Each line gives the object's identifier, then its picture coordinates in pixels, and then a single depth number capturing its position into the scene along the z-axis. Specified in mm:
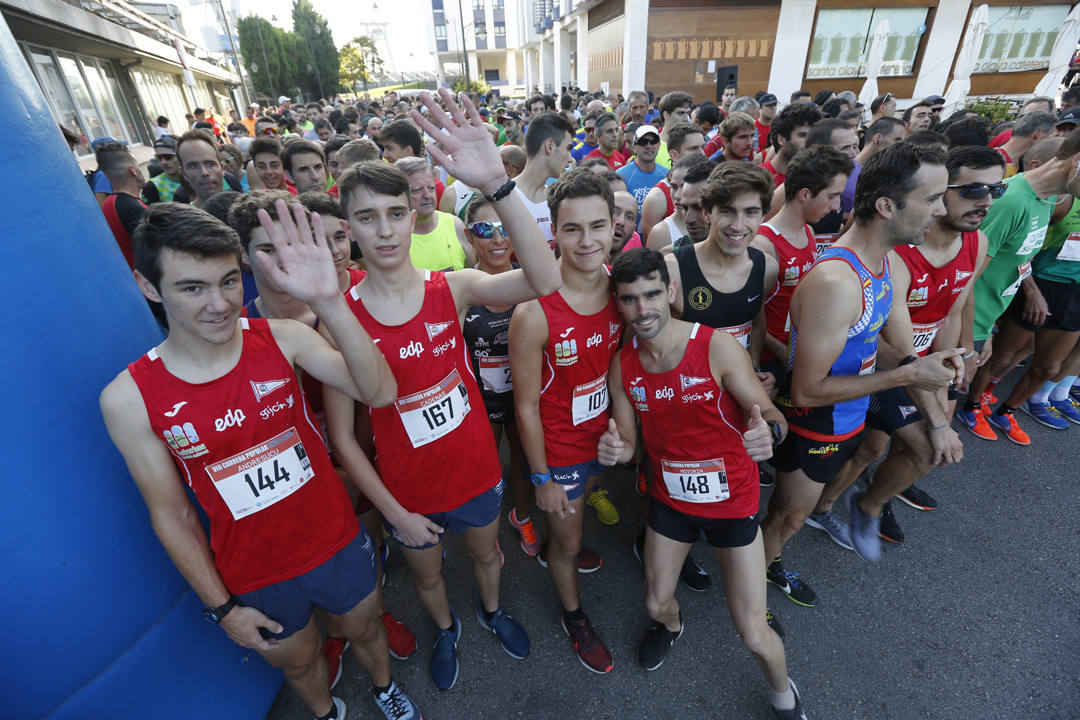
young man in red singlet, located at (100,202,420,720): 1614
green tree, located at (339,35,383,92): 59438
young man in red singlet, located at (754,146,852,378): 3109
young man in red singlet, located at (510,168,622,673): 2287
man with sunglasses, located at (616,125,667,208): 5363
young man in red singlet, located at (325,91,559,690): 1822
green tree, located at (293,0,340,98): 46062
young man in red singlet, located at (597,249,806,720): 2174
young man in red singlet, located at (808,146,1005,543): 2777
